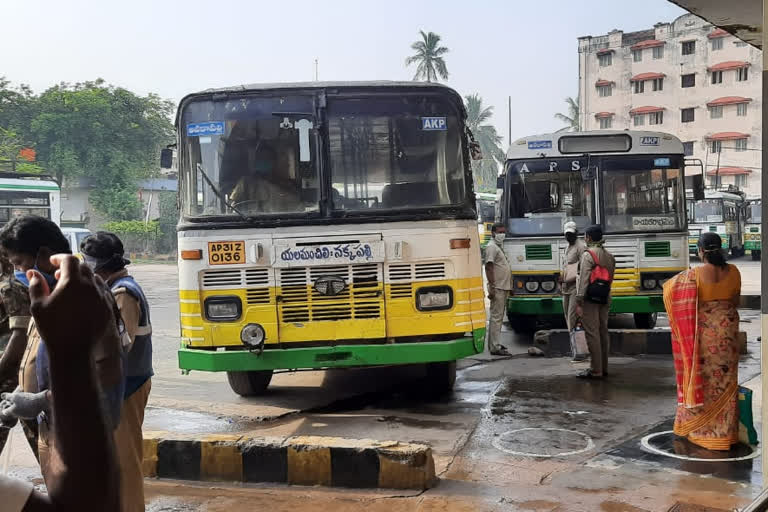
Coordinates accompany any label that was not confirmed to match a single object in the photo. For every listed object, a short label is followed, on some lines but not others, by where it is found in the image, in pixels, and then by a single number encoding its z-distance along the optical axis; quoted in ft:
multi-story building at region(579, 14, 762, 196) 175.52
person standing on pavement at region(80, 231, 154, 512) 11.72
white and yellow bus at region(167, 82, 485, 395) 22.41
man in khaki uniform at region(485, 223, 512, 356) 34.35
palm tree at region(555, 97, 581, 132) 215.72
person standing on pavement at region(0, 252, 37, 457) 12.66
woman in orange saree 18.72
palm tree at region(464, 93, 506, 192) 211.41
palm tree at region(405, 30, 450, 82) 194.90
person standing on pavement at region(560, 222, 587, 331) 31.17
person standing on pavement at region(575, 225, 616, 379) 27.20
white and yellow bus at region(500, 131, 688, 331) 35.14
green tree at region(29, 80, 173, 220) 137.39
